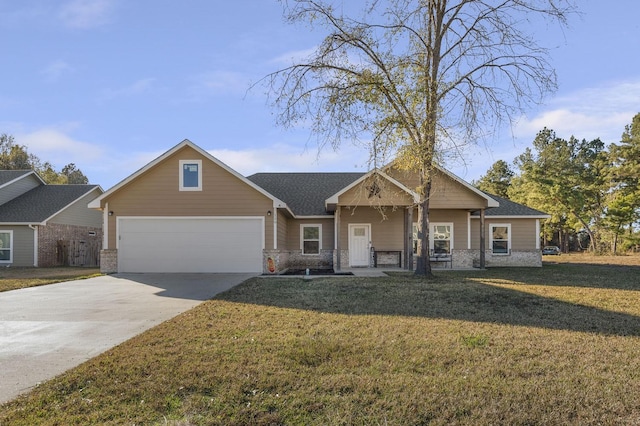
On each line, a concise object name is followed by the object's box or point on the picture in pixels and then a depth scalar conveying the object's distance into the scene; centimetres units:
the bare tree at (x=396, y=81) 1406
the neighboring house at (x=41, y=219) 2230
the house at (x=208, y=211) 1695
